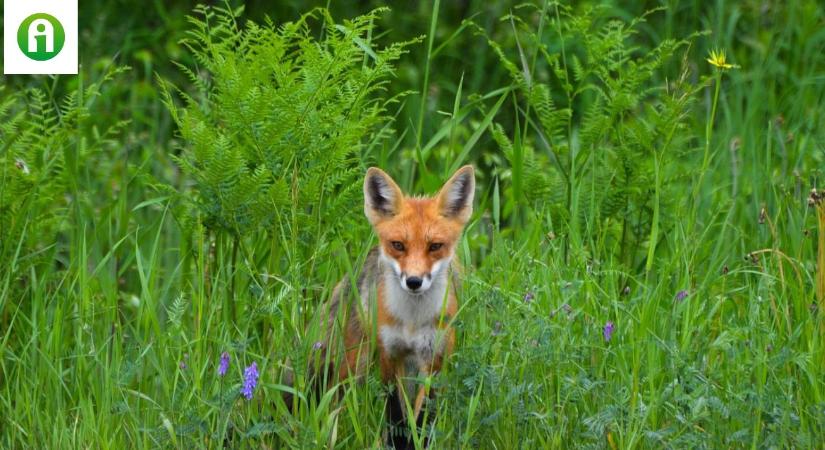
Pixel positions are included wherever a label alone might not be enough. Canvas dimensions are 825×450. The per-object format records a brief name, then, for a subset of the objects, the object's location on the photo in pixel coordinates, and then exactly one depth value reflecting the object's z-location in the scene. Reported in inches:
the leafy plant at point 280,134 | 454.3
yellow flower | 468.1
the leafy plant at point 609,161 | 540.4
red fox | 455.2
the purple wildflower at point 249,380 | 382.6
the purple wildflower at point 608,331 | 423.2
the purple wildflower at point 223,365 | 386.9
